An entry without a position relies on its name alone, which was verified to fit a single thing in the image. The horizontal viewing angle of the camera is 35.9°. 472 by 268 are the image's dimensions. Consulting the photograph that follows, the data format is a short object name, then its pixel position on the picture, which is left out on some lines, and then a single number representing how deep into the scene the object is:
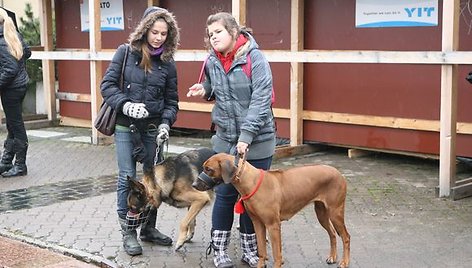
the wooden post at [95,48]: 11.29
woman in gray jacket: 5.05
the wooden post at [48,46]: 13.87
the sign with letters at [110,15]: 12.77
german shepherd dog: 5.62
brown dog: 4.87
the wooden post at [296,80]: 10.02
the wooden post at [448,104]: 7.19
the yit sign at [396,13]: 8.91
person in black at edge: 8.76
